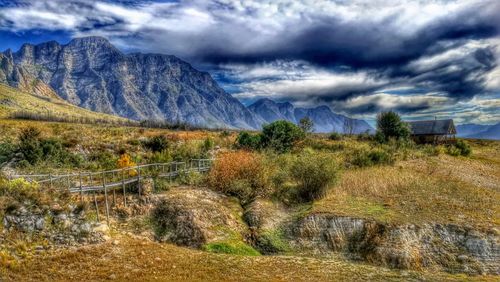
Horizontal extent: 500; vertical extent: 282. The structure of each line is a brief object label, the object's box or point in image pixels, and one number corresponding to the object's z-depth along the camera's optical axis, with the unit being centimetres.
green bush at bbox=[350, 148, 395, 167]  2865
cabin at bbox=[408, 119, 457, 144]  6688
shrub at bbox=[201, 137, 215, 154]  3606
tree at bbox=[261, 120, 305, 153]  3659
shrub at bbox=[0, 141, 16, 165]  2888
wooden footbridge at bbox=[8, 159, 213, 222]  1566
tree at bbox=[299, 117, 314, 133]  5726
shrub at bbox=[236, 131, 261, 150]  3610
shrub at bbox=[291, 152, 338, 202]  1883
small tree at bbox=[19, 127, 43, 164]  2822
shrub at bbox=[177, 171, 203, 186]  2042
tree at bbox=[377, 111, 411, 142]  5853
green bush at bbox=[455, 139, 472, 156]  4806
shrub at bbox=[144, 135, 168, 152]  4081
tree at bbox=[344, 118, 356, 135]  9745
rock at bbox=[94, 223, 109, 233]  1286
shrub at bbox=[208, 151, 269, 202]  1879
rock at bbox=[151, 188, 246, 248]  1408
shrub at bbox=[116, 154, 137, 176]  2659
